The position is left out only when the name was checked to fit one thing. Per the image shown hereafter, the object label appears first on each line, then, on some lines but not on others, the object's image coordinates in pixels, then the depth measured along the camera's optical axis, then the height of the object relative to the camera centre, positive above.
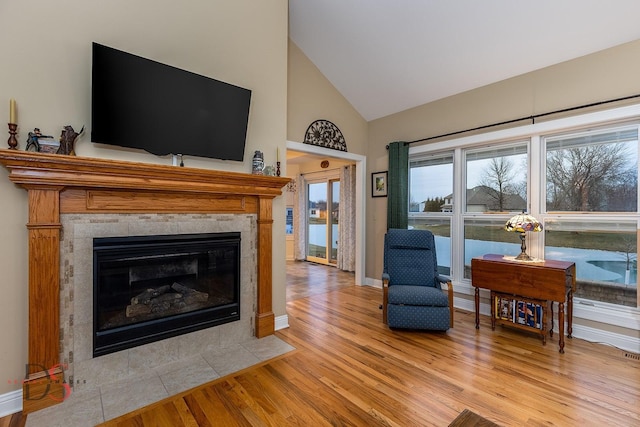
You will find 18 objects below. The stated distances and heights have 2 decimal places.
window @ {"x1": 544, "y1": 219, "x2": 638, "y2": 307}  2.71 -0.37
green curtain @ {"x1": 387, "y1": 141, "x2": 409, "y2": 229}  4.14 +0.43
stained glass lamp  2.81 -0.11
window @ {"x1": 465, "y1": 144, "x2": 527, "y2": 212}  3.34 +0.42
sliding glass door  6.70 -0.15
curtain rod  2.63 +1.02
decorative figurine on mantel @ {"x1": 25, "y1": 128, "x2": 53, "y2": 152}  1.81 +0.44
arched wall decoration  3.98 +1.09
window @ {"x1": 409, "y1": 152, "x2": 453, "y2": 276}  3.99 +0.23
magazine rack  2.71 -0.94
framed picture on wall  4.53 +0.47
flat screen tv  2.00 +0.80
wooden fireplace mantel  1.79 +0.12
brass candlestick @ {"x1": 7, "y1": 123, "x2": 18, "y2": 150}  1.75 +0.45
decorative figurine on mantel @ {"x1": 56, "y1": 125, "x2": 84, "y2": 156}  1.90 +0.46
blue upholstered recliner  2.90 -0.77
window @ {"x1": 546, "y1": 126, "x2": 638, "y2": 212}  2.69 +0.43
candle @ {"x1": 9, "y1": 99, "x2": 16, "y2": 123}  1.74 +0.60
